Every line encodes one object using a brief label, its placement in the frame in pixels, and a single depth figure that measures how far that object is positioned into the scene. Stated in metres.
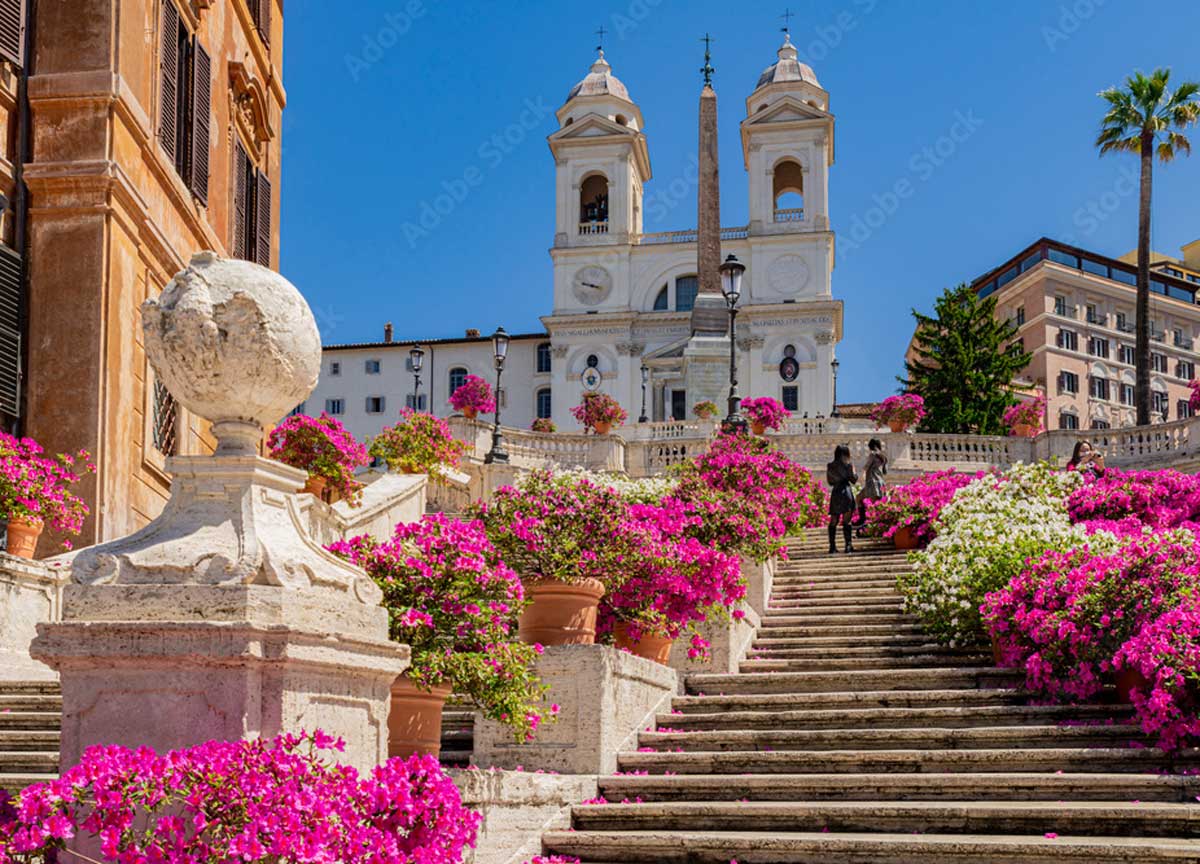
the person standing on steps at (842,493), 20.20
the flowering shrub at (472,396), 35.66
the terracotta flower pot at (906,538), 20.45
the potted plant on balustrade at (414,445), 24.58
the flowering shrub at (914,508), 20.33
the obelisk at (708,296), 55.22
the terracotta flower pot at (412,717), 7.16
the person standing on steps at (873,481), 22.31
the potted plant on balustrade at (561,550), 9.48
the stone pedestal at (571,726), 8.92
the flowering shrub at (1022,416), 36.75
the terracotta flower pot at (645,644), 10.84
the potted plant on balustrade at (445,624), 7.20
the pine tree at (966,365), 58.19
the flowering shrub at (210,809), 4.31
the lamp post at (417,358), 35.13
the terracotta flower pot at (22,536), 12.35
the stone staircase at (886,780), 7.89
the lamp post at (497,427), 29.16
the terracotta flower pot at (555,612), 9.44
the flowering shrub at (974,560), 12.52
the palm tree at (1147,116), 47.66
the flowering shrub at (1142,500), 16.69
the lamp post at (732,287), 24.70
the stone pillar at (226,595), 4.88
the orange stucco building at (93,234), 14.38
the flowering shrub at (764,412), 36.31
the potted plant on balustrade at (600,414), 36.12
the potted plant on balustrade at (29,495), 12.23
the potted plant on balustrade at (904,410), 36.16
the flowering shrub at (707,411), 42.22
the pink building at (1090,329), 86.88
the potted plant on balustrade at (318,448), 18.77
